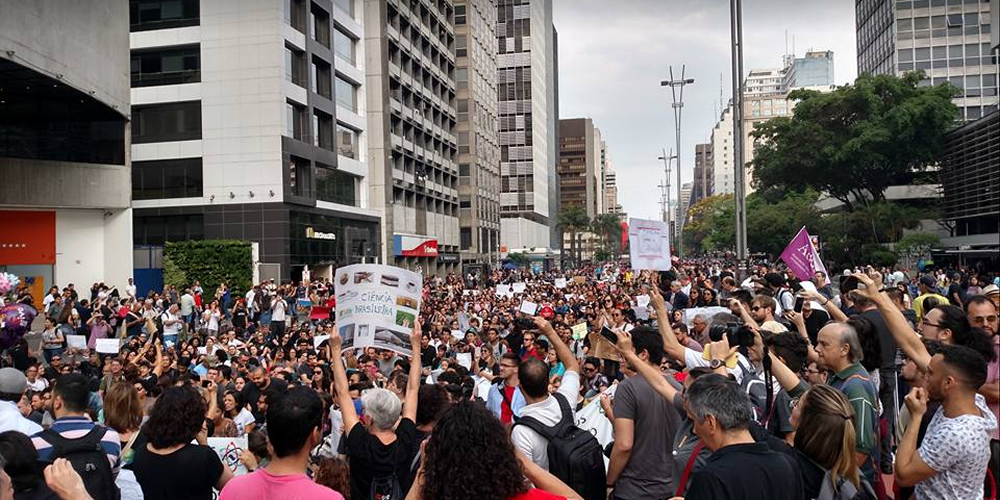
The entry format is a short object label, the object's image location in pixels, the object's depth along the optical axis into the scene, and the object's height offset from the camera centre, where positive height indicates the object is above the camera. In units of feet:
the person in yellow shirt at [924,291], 32.32 -2.52
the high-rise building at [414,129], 175.94 +33.62
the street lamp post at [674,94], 153.58 +33.14
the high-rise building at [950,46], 253.65 +68.17
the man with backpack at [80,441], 14.06 -3.47
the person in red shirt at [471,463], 9.82 -2.76
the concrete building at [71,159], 88.07 +13.64
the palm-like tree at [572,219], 358.84 +16.37
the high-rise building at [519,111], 344.49 +65.84
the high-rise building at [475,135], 249.96 +41.61
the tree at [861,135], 170.09 +27.02
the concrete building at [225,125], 126.21 +23.07
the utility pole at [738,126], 72.18 +12.42
